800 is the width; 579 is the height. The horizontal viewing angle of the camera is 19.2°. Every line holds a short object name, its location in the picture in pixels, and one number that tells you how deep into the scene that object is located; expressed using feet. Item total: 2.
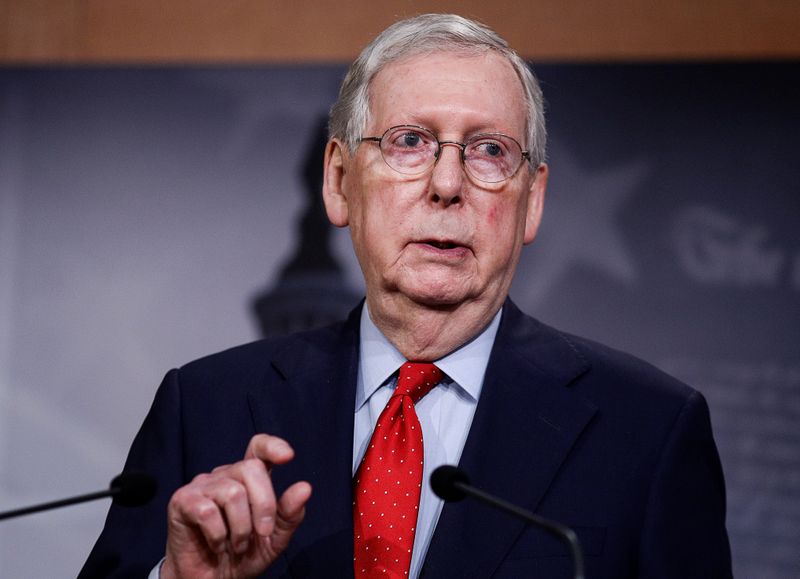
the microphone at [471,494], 5.09
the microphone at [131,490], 5.31
